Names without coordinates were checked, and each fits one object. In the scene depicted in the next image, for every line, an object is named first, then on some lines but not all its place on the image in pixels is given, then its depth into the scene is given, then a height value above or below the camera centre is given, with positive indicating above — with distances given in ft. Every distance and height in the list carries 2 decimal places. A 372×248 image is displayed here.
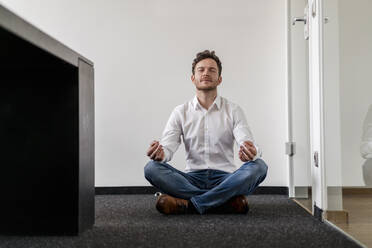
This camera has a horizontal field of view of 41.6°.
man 7.23 -0.37
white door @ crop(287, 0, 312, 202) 8.76 +0.54
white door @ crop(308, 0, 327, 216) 6.61 +0.36
